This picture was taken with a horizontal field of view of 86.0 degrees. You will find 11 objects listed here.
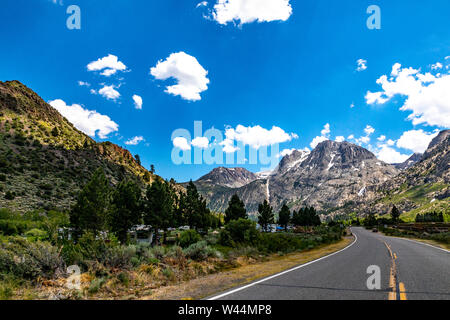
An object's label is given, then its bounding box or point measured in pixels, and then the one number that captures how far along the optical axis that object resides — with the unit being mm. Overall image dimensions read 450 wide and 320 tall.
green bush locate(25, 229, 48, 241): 28594
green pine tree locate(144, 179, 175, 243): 37750
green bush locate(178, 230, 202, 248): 22956
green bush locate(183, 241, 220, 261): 14023
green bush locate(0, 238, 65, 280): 7922
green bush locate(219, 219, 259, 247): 22781
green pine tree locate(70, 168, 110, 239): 32281
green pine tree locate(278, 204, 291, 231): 92062
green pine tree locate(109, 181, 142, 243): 35191
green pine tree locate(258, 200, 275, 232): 82450
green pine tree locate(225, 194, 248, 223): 63781
